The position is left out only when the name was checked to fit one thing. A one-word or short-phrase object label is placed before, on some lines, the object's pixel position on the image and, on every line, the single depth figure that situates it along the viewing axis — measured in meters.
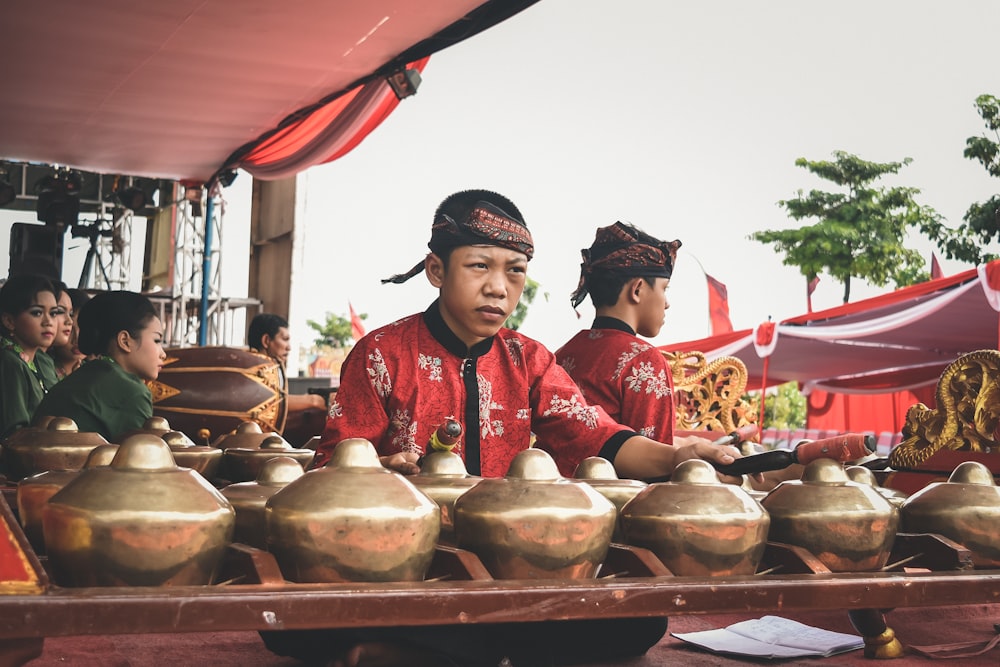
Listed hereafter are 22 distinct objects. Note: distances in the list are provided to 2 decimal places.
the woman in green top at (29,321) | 3.58
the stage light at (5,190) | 8.49
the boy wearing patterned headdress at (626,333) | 2.73
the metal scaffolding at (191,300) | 11.70
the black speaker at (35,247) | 11.51
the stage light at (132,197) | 10.59
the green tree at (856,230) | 16.80
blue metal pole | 8.33
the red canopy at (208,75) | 4.07
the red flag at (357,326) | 14.07
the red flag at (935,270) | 14.18
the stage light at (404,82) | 4.60
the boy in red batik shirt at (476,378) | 1.99
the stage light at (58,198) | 9.99
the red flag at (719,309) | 15.15
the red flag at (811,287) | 15.40
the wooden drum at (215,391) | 3.99
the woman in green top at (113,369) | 2.71
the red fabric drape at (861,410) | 13.43
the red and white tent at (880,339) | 8.24
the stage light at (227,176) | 6.73
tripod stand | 13.18
